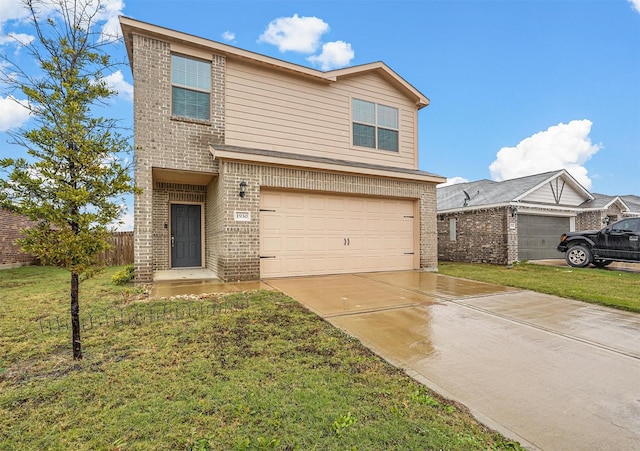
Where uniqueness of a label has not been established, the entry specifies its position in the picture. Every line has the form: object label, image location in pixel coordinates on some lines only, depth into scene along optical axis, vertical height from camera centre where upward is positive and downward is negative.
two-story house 7.62 +1.78
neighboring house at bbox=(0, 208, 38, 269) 11.38 -0.26
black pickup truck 10.28 -0.57
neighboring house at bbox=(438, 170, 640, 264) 12.93 +0.60
